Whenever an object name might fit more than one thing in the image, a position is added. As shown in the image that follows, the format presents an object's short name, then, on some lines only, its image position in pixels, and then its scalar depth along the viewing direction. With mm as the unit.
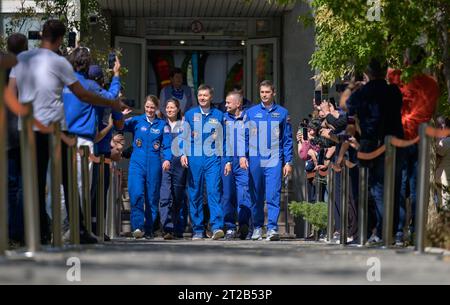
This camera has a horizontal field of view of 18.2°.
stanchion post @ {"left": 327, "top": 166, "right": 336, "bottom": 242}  19031
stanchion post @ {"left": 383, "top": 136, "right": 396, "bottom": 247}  13812
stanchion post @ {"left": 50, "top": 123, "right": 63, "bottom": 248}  12539
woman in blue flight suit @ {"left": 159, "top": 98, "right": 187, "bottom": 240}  21656
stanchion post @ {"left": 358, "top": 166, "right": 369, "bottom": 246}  15086
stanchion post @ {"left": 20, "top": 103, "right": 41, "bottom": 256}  10961
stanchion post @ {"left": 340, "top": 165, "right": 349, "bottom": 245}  16516
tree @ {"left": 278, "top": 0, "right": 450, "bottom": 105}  15914
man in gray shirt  13391
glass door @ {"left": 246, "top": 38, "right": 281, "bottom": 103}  32000
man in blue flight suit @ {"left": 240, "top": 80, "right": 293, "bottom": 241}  20969
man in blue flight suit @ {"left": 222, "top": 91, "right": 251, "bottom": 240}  21484
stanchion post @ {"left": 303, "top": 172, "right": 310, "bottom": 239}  22662
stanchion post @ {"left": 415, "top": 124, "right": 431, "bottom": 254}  12312
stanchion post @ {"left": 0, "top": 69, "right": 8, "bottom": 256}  10242
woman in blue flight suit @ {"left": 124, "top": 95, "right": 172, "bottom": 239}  21891
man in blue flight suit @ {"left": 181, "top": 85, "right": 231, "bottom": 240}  21484
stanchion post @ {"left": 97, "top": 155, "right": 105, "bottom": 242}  16609
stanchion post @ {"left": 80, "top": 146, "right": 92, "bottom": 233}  14672
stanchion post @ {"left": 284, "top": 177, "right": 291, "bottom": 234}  24091
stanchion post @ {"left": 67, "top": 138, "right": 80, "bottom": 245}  13352
